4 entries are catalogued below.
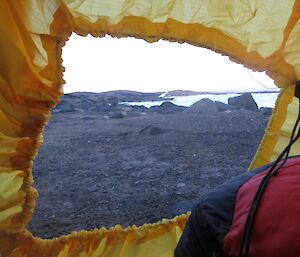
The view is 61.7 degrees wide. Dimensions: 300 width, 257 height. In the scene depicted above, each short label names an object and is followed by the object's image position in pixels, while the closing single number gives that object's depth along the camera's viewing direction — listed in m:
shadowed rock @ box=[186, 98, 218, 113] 7.05
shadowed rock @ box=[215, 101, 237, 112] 7.11
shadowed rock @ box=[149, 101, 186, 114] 7.54
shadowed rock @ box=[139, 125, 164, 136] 4.49
